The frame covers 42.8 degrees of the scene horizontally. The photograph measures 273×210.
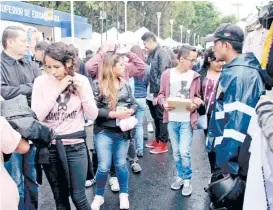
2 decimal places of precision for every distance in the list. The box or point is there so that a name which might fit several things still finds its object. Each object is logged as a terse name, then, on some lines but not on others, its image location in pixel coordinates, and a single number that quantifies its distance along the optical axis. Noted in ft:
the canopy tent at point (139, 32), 65.05
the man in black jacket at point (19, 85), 10.78
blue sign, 57.06
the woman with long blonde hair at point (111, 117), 12.16
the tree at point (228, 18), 276.74
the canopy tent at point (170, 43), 103.44
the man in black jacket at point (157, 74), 19.70
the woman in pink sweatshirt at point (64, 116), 9.56
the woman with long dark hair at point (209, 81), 14.70
